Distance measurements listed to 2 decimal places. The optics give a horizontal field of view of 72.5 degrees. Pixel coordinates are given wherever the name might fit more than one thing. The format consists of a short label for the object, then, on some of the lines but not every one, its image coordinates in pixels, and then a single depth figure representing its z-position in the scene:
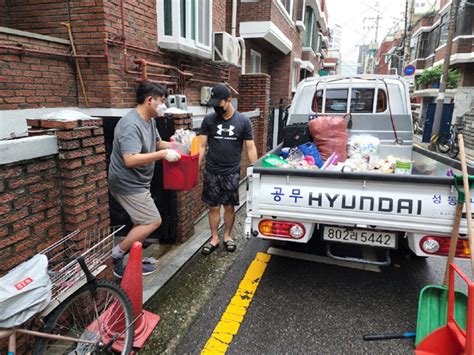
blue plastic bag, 3.75
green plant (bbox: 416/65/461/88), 21.18
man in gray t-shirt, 2.64
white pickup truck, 2.52
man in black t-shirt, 3.73
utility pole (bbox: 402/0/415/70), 23.01
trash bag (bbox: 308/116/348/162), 4.09
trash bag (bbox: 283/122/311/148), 4.31
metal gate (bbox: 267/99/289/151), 9.92
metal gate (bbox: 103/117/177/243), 3.82
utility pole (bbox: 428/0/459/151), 12.90
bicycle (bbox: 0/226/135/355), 1.81
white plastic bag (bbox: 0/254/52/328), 1.52
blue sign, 15.79
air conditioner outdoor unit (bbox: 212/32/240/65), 6.37
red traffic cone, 2.29
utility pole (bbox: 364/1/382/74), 48.67
